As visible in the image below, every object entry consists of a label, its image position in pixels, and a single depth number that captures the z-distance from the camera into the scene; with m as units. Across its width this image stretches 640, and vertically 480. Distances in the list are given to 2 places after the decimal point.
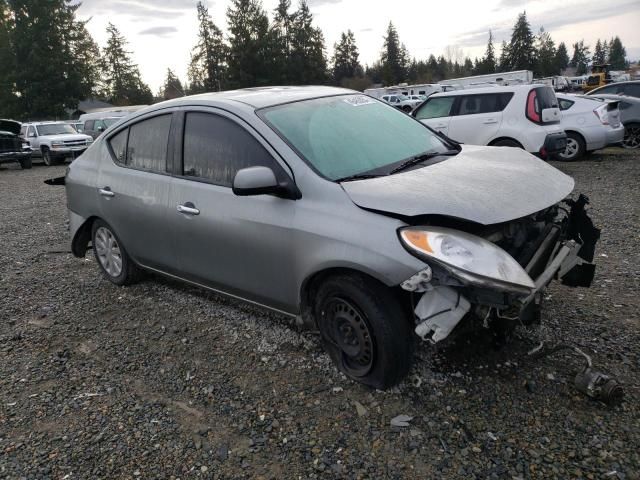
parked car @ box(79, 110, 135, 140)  22.12
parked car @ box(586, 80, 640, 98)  13.83
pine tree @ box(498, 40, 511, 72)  79.62
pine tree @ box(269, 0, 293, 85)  60.56
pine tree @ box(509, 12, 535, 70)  77.29
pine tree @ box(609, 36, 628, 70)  121.56
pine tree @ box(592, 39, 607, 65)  124.38
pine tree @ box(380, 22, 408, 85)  90.62
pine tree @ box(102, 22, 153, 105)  72.06
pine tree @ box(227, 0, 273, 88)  59.06
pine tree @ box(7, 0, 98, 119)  43.56
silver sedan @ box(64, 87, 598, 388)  2.60
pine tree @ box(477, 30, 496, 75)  82.75
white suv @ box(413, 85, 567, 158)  9.47
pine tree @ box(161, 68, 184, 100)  105.38
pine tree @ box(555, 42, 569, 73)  97.09
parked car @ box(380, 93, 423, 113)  35.69
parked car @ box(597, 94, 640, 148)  11.98
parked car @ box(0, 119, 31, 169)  17.55
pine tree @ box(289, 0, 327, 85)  65.00
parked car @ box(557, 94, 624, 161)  10.82
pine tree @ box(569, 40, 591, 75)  122.50
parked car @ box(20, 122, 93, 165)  18.91
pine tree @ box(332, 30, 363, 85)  93.12
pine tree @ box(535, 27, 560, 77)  78.50
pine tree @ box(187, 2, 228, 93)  63.91
